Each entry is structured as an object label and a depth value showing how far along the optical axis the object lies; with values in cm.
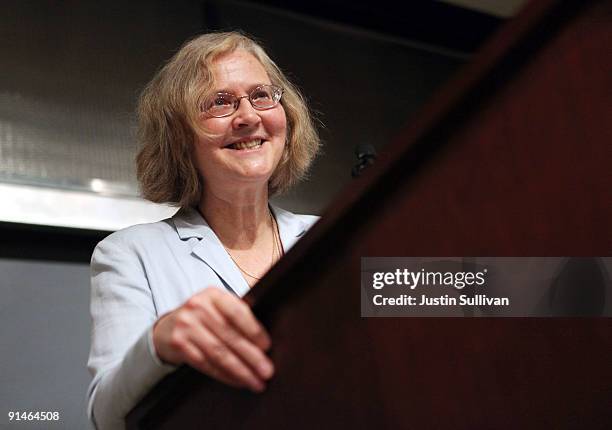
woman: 213
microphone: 229
